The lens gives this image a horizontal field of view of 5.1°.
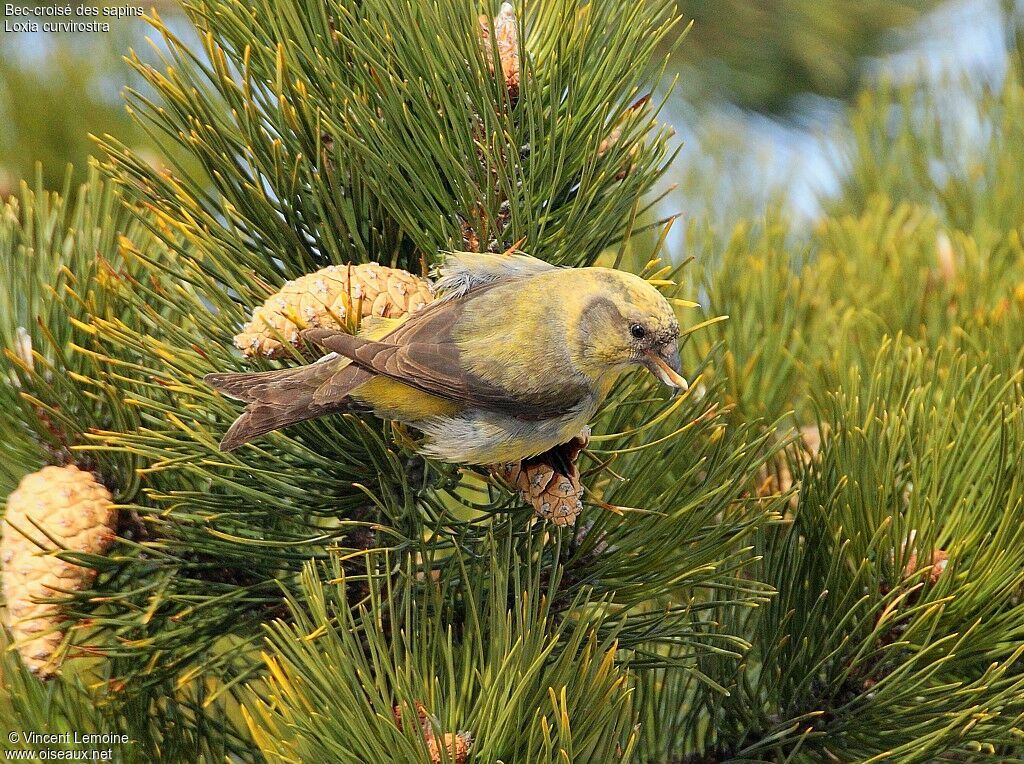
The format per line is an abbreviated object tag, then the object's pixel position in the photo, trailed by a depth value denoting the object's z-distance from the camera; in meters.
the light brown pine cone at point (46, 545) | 3.85
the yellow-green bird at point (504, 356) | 3.85
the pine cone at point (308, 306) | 3.83
